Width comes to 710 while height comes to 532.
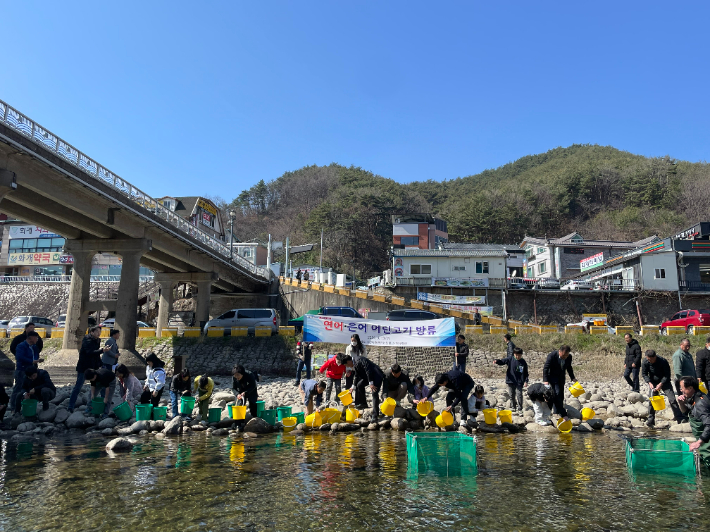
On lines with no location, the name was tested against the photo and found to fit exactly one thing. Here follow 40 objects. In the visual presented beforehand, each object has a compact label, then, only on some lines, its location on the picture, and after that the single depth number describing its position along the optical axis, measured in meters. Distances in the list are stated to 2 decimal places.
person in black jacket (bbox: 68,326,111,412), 11.63
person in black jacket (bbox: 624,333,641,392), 12.56
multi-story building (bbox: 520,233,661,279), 50.16
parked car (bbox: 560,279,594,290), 39.62
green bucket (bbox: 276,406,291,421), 11.01
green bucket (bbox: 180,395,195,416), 11.01
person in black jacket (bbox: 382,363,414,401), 10.88
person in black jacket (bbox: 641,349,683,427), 9.99
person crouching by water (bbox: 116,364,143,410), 11.40
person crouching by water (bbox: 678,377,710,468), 6.29
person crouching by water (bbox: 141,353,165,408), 11.65
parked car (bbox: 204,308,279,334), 27.97
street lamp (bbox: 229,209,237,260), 34.19
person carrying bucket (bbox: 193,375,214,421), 11.01
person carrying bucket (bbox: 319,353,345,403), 12.57
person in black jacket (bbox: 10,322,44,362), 11.06
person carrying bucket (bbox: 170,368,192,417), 11.62
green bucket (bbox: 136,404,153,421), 10.72
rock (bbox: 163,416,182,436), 10.09
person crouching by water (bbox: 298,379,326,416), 11.38
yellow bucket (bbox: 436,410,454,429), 9.61
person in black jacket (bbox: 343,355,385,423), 10.71
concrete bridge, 17.14
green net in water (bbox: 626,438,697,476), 6.41
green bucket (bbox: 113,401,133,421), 10.94
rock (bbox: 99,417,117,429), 10.61
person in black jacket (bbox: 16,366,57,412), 10.96
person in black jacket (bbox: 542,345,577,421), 10.21
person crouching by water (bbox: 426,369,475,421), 9.77
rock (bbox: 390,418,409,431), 10.30
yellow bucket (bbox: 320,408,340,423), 10.43
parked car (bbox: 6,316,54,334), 33.12
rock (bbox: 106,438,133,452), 8.49
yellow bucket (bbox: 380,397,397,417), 10.26
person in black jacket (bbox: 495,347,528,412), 11.58
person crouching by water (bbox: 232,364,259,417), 10.53
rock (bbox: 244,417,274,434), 10.20
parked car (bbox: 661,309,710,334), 26.95
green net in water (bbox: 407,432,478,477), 6.73
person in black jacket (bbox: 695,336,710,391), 9.35
